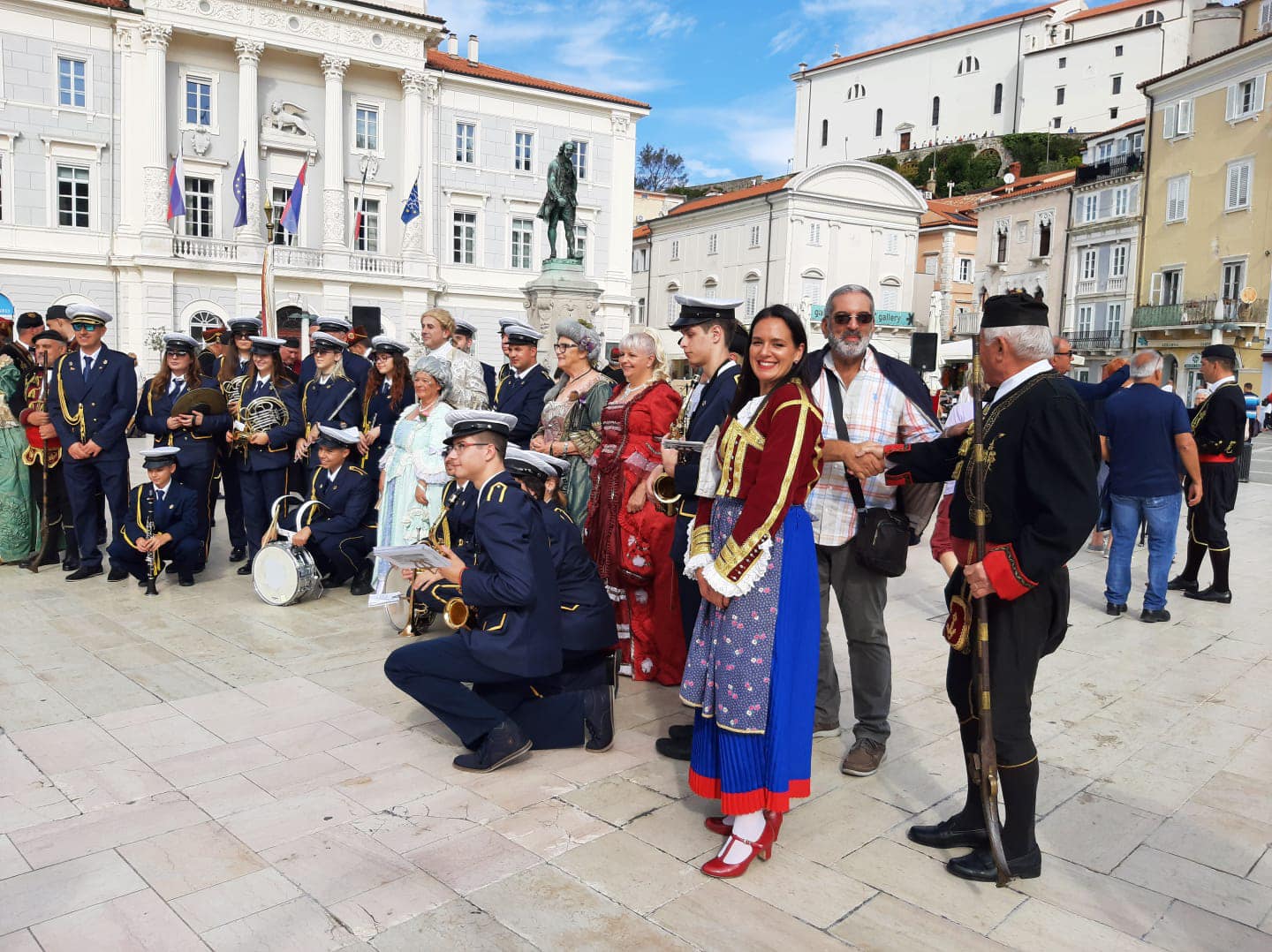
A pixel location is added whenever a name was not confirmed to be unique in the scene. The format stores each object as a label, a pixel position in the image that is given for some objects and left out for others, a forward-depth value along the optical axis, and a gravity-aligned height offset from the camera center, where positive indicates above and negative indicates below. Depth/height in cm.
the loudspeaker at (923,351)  1631 +70
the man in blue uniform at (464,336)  831 +35
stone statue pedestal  1711 +148
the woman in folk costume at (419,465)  660 -65
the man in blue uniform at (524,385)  720 -6
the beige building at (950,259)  5281 +749
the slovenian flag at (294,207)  2530 +442
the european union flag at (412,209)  2894 +504
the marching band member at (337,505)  739 -105
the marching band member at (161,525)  739 -125
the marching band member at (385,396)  780 -19
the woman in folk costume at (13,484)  805 -105
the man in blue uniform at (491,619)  396 -104
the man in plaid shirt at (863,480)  427 -41
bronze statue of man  2016 +400
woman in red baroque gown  536 -82
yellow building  3438 +715
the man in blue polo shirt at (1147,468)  723 -54
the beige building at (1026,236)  4656 +819
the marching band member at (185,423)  799 -47
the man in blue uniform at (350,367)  821 +4
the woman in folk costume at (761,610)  329 -80
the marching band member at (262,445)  798 -64
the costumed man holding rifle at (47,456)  800 -79
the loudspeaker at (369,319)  1394 +89
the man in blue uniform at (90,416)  764 -42
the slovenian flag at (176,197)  2786 +501
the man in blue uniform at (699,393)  450 -5
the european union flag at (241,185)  2736 +542
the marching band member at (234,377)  873 -10
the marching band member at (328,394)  785 -19
